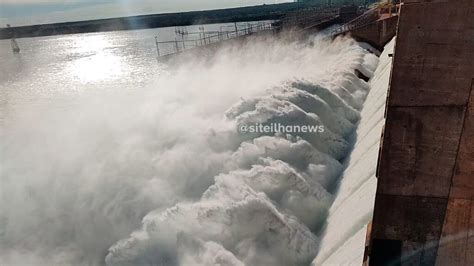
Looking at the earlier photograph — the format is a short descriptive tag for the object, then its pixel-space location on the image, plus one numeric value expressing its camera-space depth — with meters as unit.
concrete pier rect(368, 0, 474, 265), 4.89
